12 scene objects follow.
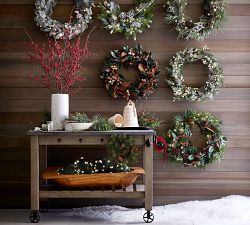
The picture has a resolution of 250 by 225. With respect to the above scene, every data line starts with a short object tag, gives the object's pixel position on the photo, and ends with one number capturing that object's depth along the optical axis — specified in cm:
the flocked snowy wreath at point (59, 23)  486
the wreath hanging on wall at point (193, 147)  492
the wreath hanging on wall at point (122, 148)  421
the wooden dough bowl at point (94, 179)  422
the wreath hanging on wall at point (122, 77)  492
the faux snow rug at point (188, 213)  431
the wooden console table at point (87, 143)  423
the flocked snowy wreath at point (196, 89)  491
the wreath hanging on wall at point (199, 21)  488
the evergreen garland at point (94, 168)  427
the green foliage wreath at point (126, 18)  488
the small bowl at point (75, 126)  426
